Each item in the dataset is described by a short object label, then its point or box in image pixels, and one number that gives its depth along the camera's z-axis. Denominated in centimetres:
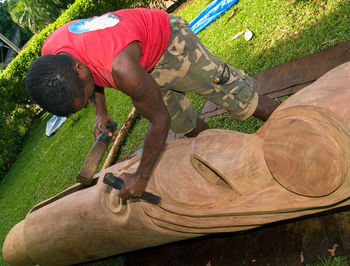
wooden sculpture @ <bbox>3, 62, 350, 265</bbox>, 112
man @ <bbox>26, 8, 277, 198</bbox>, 140
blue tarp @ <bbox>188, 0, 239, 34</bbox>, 463
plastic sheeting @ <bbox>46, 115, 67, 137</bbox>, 672
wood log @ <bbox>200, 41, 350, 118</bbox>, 251
